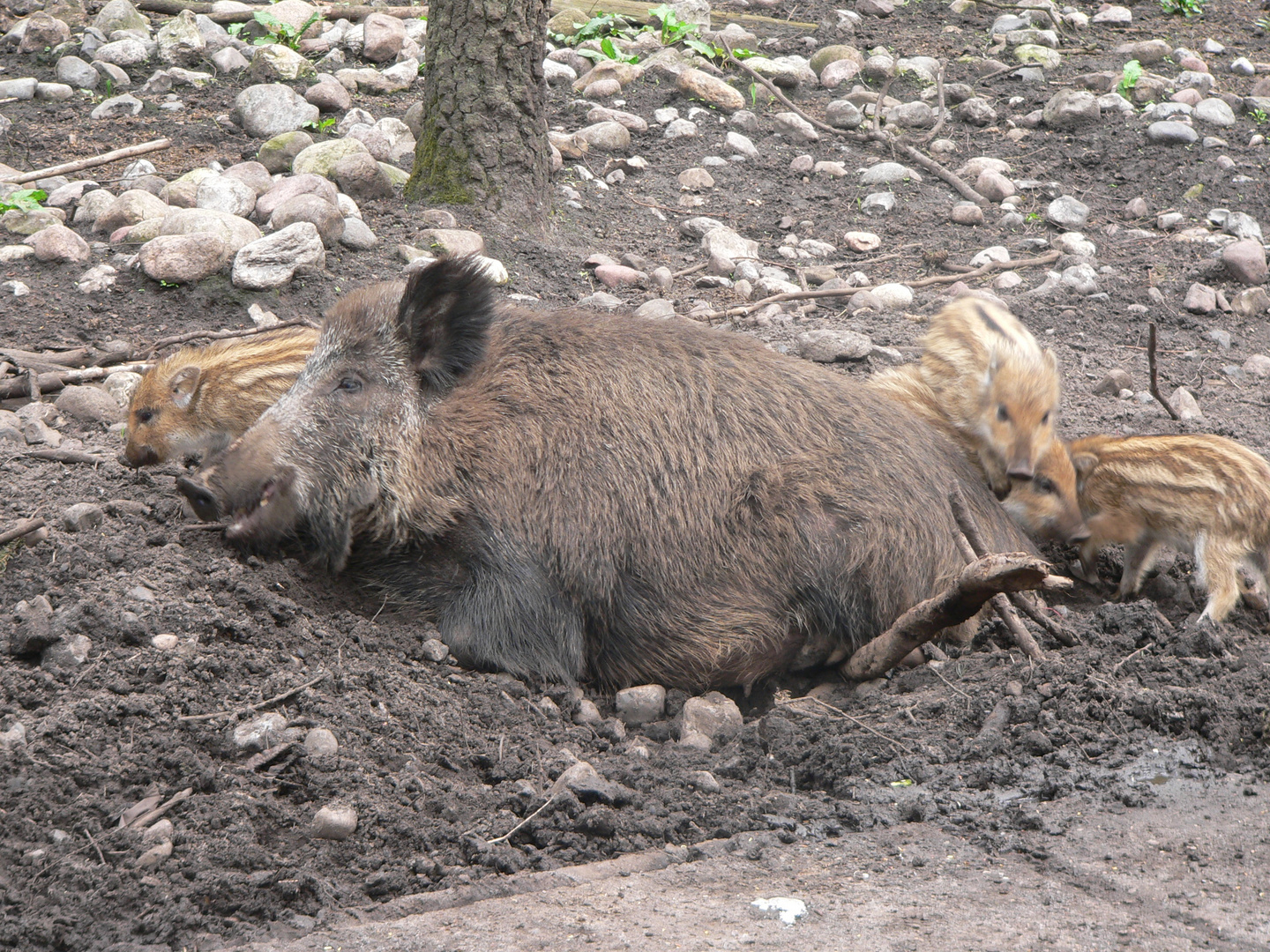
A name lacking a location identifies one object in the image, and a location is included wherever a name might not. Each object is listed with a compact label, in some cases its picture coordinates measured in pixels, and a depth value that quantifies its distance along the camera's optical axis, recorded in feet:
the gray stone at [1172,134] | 64.28
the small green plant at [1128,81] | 70.13
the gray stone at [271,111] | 53.98
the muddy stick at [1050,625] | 27.04
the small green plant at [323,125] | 54.90
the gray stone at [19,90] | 55.06
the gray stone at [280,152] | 50.44
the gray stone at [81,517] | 24.32
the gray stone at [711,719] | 25.07
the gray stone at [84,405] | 33.09
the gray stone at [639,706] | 26.21
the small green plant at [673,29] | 72.02
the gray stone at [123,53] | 59.36
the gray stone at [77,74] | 56.95
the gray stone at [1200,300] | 48.85
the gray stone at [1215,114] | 66.69
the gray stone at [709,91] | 66.18
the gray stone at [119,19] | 62.64
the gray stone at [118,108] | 54.24
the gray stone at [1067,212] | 57.16
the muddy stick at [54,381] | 32.68
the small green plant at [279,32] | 65.00
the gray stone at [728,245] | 50.88
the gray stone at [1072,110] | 66.59
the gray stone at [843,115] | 65.72
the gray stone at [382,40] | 65.16
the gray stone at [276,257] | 39.83
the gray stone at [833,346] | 41.39
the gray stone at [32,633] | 20.51
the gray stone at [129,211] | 42.80
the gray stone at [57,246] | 40.22
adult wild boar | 26.16
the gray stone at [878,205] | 58.13
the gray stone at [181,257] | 39.09
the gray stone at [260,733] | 19.89
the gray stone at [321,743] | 20.24
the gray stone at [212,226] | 40.75
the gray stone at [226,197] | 44.39
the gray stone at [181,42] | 60.80
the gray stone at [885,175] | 60.70
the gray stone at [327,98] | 57.41
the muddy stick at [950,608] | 22.38
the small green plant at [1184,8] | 85.61
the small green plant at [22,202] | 42.98
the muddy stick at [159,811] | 17.39
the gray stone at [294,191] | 45.03
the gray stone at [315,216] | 43.14
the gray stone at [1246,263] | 50.78
